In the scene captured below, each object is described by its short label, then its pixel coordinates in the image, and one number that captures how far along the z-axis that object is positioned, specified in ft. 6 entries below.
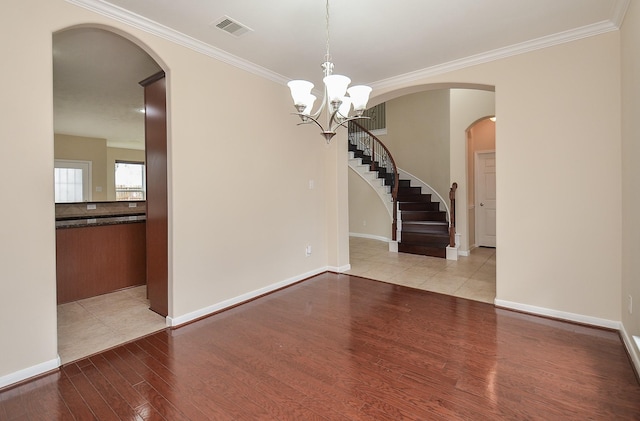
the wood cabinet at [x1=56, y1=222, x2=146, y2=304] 11.41
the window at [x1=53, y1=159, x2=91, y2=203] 24.31
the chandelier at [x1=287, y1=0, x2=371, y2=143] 6.73
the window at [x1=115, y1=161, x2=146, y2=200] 29.68
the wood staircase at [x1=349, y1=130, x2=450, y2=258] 19.44
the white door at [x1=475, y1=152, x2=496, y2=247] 21.45
